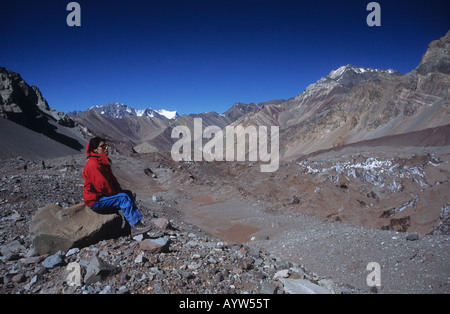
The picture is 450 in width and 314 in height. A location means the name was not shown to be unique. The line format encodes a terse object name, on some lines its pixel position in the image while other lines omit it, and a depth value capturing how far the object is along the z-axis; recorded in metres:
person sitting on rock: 4.38
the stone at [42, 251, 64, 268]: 3.88
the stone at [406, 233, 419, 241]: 6.07
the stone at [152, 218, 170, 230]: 5.93
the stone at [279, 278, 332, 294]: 3.87
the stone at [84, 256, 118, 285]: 3.54
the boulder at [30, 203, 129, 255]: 4.19
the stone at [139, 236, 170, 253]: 4.31
